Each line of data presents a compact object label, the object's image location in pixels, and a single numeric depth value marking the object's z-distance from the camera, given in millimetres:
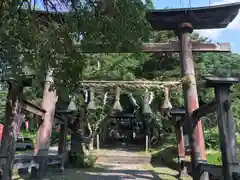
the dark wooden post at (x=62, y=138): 5916
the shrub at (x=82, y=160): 6463
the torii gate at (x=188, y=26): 3897
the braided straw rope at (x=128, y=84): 3965
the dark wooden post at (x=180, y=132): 5363
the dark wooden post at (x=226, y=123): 2383
